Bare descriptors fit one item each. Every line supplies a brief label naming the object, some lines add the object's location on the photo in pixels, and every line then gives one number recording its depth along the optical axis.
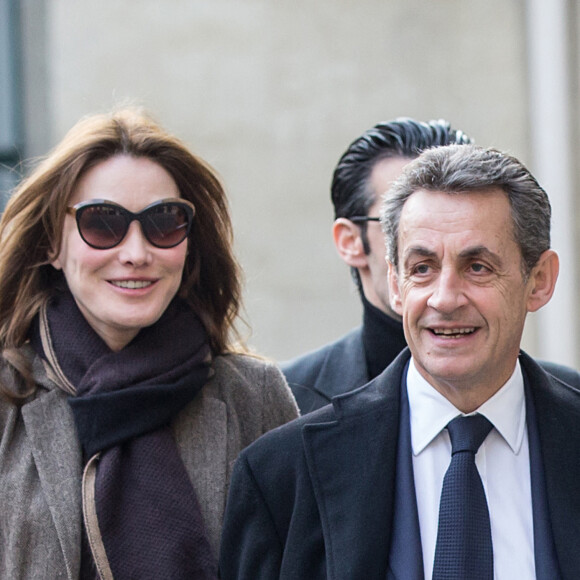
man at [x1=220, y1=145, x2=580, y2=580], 4.95
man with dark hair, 7.22
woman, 5.91
